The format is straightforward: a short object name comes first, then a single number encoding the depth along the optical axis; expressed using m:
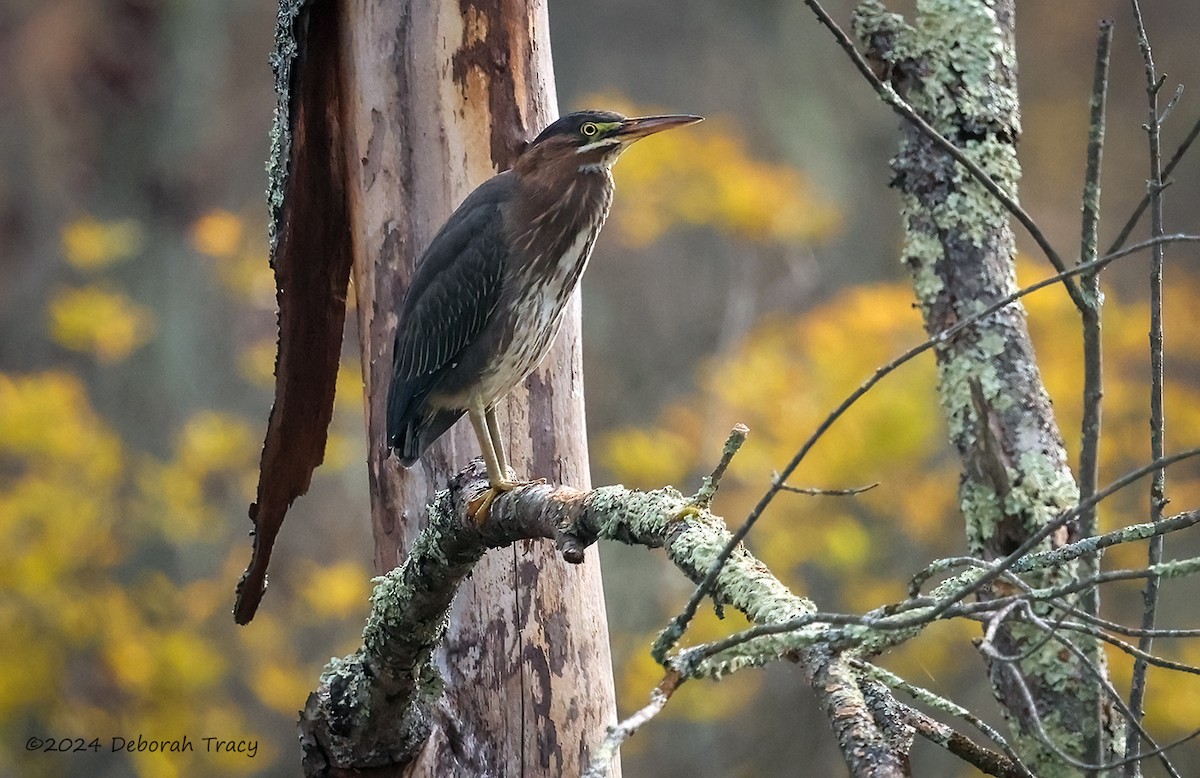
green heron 12.98
